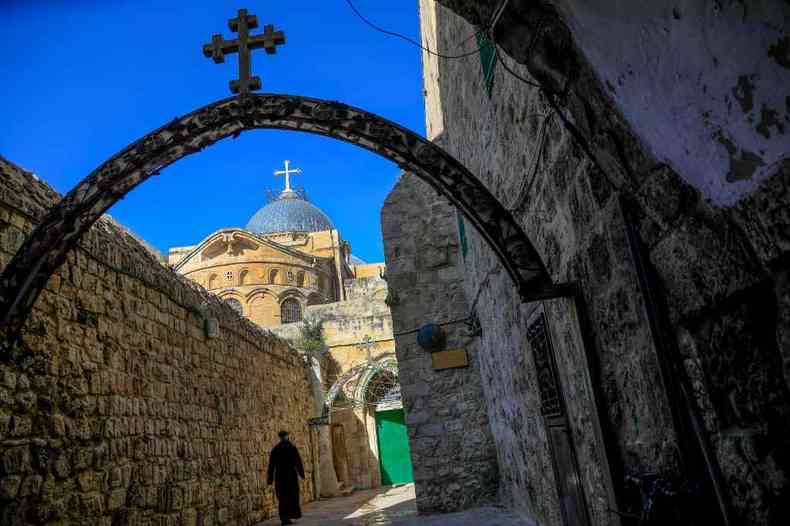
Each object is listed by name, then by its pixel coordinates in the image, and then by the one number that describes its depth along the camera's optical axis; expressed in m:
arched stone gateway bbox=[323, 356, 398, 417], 17.34
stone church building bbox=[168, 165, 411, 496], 17.45
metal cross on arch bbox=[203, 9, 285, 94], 3.93
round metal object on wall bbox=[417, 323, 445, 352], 8.30
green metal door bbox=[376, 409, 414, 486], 17.62
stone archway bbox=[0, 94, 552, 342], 3.47
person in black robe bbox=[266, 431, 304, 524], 8.62
